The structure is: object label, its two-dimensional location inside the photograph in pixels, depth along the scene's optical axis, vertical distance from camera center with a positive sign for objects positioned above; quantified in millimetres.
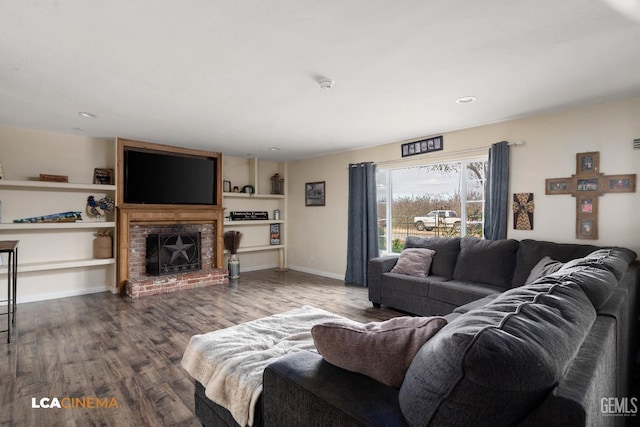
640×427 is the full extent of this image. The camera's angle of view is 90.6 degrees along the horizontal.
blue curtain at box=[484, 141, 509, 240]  3744 +279
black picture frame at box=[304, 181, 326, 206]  6086 +364
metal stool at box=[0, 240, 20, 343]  2787 -416
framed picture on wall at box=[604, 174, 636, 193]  3014 +275
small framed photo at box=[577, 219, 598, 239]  3217 -179
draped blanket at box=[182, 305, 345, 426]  1386 -727
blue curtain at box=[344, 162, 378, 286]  5137 -169
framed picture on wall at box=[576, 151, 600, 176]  3200 +501
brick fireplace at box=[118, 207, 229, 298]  4719 -563
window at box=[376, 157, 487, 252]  4215 +162
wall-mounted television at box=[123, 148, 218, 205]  4875 +557
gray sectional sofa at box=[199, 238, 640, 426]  710 -415
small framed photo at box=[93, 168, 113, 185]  4766 +545
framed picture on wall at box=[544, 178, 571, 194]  3369 +282
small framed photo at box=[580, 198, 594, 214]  3234 +59
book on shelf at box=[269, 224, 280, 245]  6844 -481
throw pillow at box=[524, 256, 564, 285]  2651 -491
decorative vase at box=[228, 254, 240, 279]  5777 -1045
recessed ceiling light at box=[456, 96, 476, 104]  3035 +1100
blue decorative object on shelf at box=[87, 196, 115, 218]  4723 +87
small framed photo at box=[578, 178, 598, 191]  3209 +282
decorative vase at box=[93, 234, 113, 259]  4695 -522
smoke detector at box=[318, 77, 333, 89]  2602 +1077
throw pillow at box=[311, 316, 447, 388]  1044 -465
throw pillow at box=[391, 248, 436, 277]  3859 -633
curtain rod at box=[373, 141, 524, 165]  3729 +797
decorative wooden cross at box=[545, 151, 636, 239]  3141 +244
